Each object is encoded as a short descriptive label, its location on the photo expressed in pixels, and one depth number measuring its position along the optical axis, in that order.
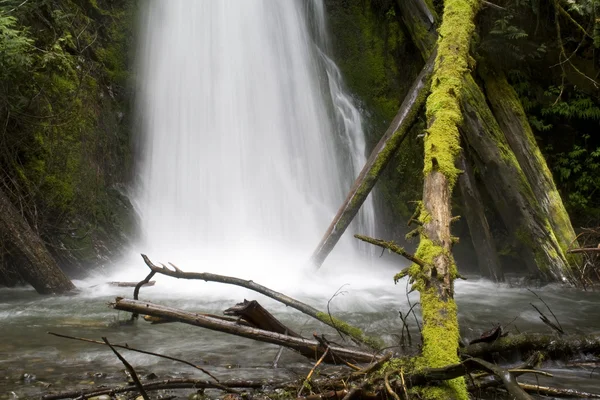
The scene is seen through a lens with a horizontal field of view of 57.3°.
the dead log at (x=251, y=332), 3.14
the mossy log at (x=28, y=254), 6.09
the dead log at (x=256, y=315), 3.27
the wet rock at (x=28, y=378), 3.36
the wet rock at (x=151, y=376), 3.30
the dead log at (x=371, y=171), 7.49
